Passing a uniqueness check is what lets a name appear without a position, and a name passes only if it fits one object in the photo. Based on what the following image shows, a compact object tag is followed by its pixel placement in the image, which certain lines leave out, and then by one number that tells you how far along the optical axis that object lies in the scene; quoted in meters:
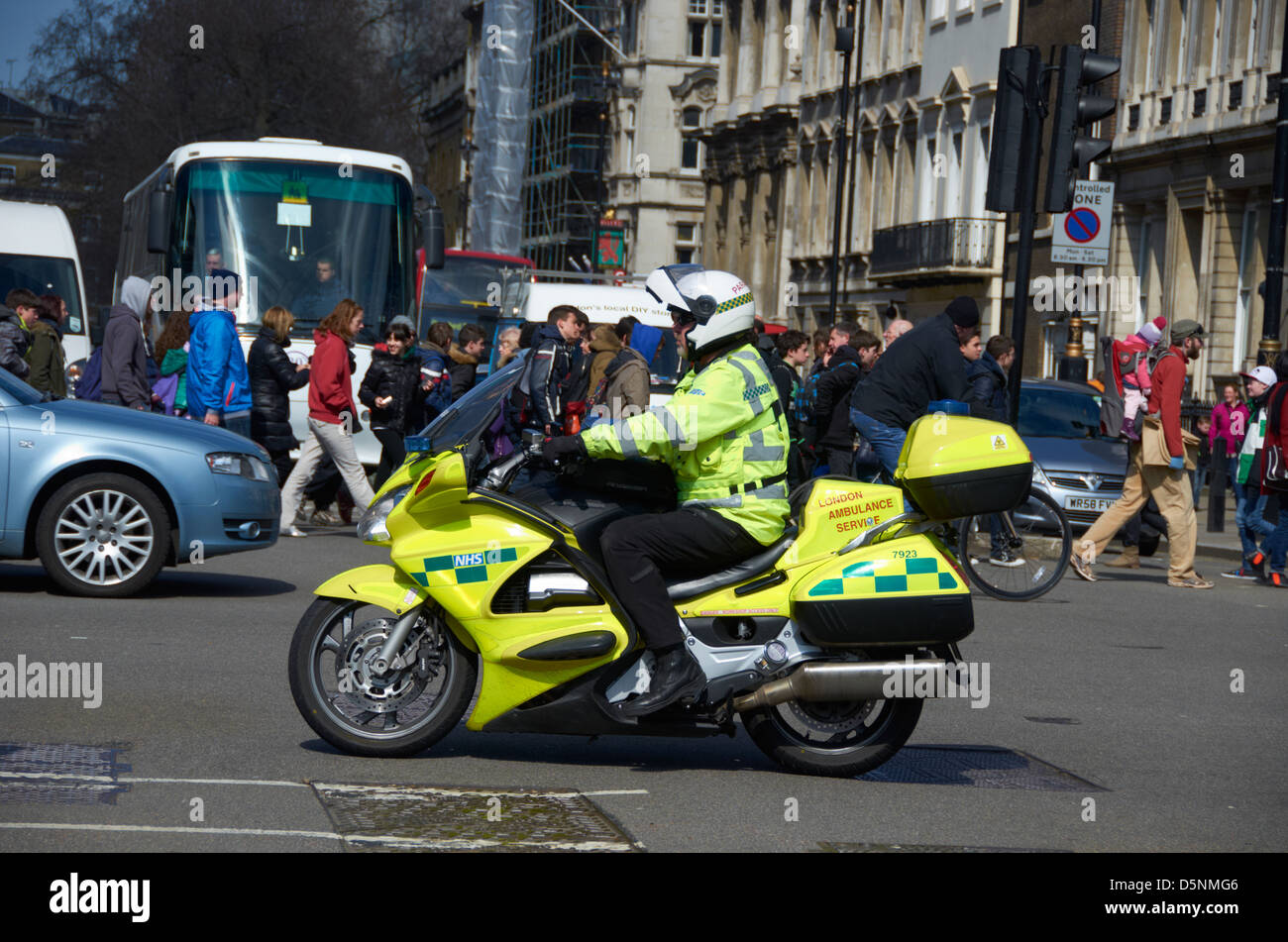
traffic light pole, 14.34
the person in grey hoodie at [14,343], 15.08
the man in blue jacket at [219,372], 16.36
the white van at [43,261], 23.81
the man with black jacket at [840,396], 16.59
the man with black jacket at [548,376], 10.27
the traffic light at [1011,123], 14.29
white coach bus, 20.41
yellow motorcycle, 6.96
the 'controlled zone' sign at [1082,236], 20.34
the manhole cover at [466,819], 5.91
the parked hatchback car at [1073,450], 18.42
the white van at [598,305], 25.58
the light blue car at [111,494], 11.44
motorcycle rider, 6.91
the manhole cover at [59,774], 6.38
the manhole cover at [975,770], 7.39
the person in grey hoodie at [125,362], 16.72
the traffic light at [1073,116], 14.30
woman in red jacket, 15.64
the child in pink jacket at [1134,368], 16.11
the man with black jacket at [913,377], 12.37
